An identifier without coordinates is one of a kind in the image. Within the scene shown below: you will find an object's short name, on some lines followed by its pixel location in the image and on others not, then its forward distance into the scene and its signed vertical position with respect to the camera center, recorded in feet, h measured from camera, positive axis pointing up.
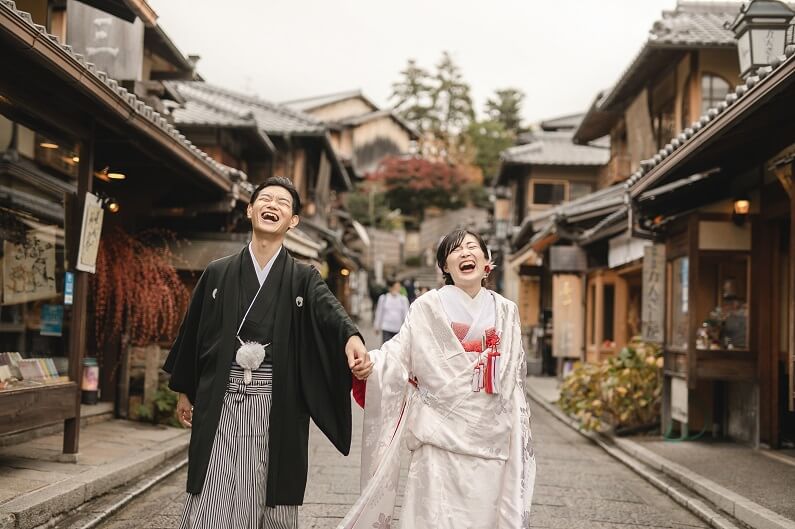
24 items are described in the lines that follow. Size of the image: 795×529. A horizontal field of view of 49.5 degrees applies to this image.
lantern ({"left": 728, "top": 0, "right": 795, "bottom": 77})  33.06 +11.74
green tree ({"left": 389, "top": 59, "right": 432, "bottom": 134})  179.83 +48.11
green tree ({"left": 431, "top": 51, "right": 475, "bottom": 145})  176.04 +45.78
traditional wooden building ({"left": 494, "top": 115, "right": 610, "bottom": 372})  94.53 +16.85
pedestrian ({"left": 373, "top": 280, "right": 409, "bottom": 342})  55.52 +0.73
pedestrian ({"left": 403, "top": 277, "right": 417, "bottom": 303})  92.51 +3.36
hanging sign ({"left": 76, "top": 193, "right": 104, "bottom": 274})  28.02 +2.52
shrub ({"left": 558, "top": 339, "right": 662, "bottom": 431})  37.27 -2.68
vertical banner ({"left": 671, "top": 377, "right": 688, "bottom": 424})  35.22 -2.83
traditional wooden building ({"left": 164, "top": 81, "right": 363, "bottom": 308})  63.36 +14.24
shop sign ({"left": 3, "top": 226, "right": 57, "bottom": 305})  26.71 +1.27
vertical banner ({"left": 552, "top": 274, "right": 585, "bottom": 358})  65.57 +0.51
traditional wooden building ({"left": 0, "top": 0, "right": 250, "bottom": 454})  23.86 +3.46
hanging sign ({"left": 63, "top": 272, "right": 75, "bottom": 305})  28.63 +0.71
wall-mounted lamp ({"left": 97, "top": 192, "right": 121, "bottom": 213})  35.58 +4.54
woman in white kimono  15.93 -1.70
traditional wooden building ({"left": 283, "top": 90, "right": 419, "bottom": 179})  143.95 +34.49
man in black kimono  14.34 -1.00
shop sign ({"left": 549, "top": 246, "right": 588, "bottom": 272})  63.46 +4.96
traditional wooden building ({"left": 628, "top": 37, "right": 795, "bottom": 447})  33.17 +1.82
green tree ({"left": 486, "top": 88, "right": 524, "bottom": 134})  171.83 +43.31
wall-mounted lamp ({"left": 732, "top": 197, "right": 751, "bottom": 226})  33.88 +4.85
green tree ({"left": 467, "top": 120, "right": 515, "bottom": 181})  160.66 +33.96
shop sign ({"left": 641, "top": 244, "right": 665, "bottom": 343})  38.86 +1.72
